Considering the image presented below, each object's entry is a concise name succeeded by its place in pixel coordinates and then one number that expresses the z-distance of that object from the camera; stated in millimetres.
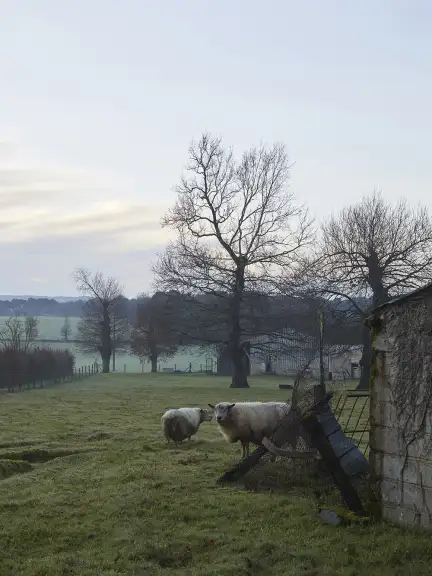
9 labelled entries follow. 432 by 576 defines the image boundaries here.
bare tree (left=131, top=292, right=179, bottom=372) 67188
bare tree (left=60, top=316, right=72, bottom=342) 116025
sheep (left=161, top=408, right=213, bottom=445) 19219
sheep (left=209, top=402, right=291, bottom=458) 16672
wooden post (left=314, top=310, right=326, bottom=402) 13148
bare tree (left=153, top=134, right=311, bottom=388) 43781
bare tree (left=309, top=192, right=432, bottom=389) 36781
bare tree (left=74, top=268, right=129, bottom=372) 74438
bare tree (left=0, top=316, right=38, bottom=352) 50762
